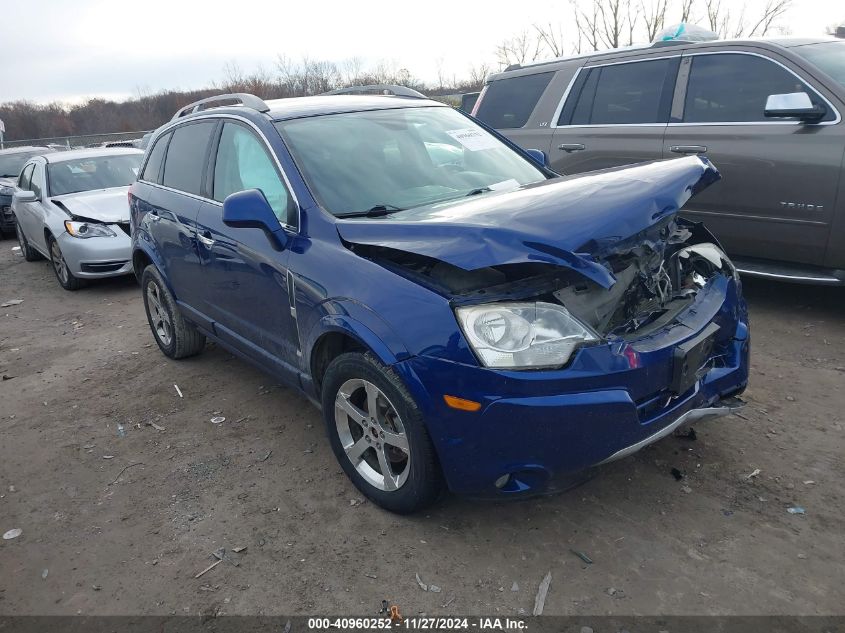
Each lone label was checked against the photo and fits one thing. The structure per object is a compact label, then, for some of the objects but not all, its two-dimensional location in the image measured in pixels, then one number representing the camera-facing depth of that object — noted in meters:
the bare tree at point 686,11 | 23.78
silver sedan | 7.68
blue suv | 2.38
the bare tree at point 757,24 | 22.06
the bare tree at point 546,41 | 28.14
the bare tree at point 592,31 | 25.92
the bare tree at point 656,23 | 24.06
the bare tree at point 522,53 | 29.02
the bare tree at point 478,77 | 33.76
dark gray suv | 4.46
